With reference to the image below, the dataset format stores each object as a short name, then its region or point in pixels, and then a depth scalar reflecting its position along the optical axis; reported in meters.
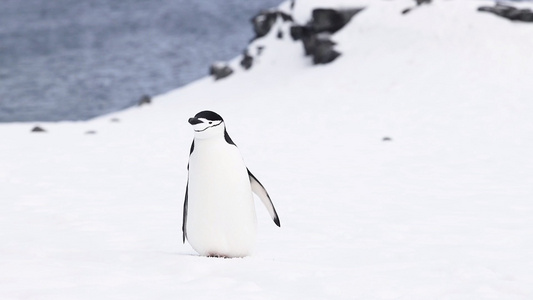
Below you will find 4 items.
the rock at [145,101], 23.77
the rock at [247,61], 24.17
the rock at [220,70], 24.66
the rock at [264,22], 26.14
